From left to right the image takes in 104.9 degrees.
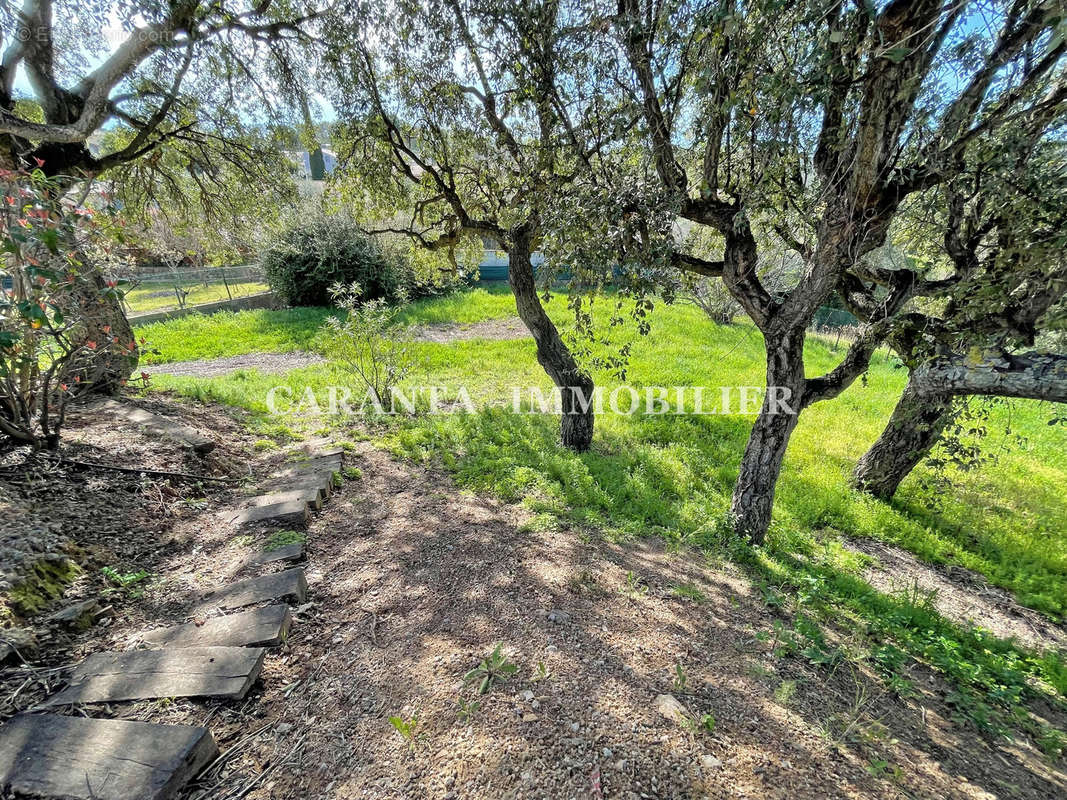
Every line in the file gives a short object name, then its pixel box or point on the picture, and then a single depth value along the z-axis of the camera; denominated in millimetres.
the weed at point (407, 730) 1611
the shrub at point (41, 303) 2283
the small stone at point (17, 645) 1777
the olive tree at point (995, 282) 2643
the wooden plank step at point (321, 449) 4518
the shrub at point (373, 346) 5730
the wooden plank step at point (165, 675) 1665
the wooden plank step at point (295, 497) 3381
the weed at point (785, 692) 1979
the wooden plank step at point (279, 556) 2686
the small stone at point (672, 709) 1772
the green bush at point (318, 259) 12383
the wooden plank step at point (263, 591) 2277
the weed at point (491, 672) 1878
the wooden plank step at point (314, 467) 4047
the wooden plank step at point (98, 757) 1281
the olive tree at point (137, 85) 4168
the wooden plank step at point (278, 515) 3125
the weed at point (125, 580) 2346
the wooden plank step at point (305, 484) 3645
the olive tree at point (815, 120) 2059
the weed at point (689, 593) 2836
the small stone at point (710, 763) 1563
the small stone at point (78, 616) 2016
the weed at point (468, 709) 1704
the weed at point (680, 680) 1963
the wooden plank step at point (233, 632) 1977
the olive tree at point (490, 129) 3283
